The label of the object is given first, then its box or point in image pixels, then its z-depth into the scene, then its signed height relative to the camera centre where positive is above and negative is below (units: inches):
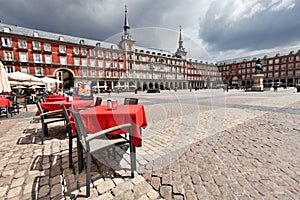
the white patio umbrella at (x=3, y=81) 166.4 +13.6
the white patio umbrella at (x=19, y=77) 309.1 +36.5
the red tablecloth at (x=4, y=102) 208.8 -15.4
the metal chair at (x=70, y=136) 78.7 -29.6
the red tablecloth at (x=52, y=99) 200.7 -11.5
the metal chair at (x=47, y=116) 125.8 -26.4
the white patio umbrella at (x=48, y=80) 448.8 +38.0
